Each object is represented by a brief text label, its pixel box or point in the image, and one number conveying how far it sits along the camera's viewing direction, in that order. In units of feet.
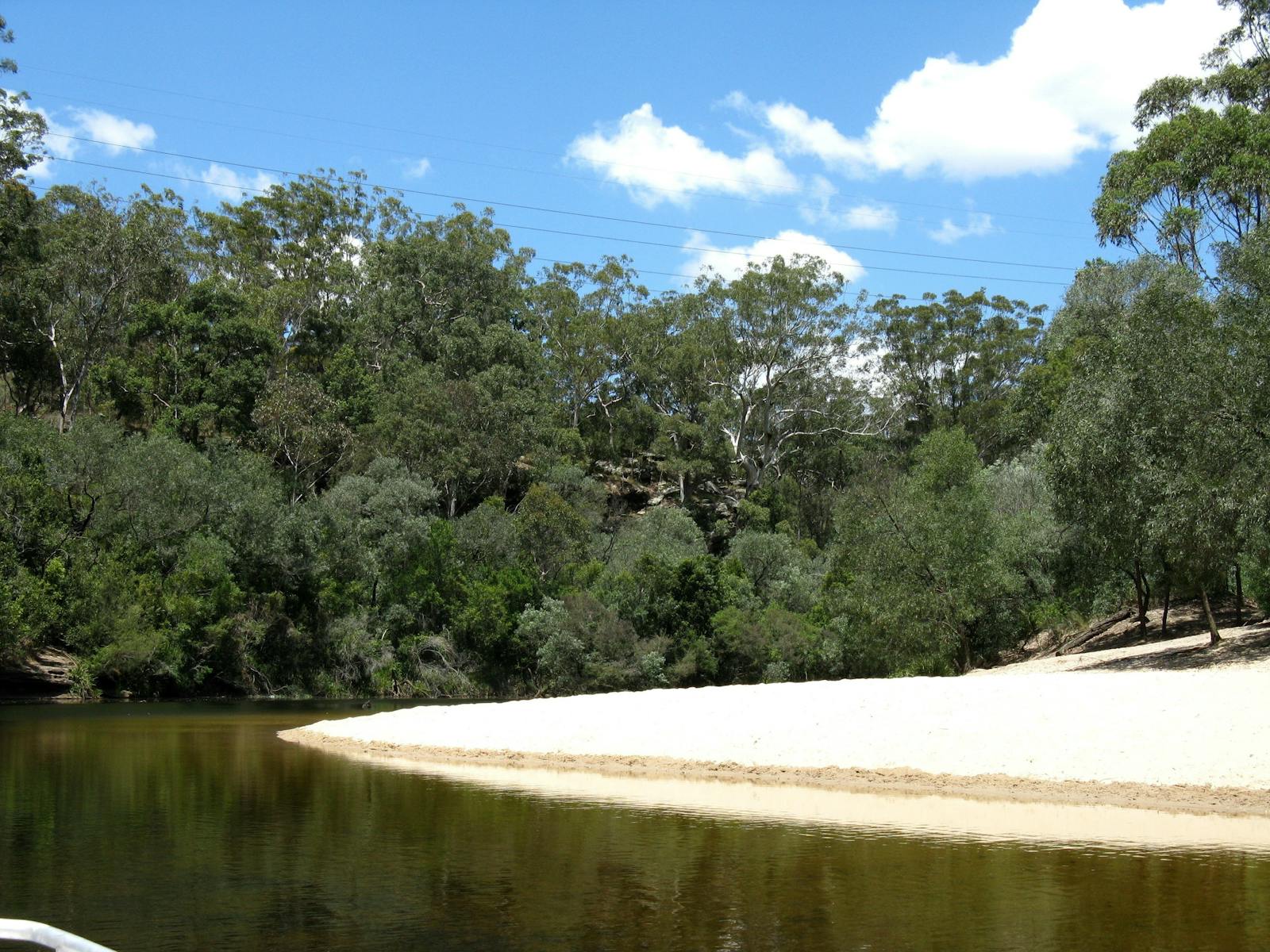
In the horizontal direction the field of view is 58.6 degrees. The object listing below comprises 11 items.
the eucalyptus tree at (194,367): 193.57
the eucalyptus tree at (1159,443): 85.05
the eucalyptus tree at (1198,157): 132.46
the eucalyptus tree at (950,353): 259.60
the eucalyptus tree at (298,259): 217.56
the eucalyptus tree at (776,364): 233.55
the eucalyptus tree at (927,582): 123.24
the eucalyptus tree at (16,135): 160.76
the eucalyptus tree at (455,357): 198.39
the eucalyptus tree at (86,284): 186.70
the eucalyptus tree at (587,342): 249.75
